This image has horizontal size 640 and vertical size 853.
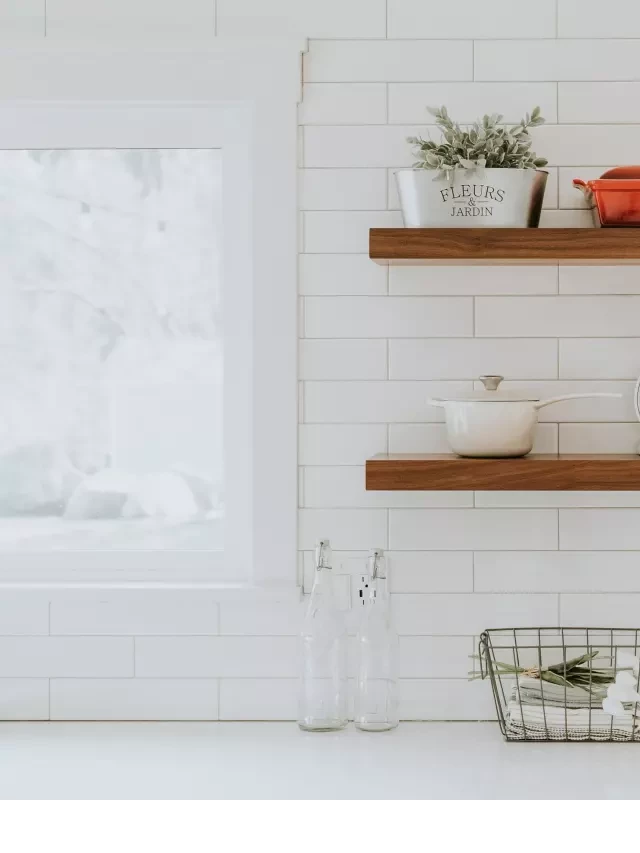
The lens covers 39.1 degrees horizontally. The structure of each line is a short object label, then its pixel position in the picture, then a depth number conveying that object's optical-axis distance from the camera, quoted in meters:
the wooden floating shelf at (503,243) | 1.56
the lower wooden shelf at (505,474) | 1.56
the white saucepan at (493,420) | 1.58
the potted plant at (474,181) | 1.58
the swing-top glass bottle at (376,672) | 1.70
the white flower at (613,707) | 1.59
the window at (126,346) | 1.84
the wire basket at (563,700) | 1.63
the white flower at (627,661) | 1.59
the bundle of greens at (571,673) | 1.64
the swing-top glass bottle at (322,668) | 1.71
